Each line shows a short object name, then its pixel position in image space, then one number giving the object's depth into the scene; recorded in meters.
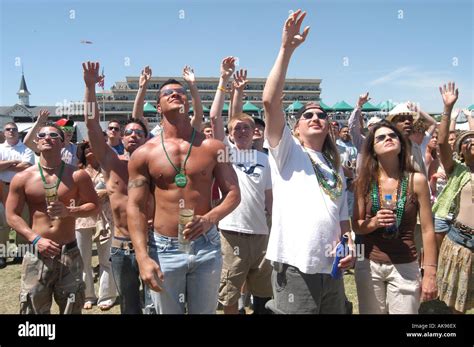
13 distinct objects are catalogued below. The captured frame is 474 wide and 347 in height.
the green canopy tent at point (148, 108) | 30.11
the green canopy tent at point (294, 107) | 32.09
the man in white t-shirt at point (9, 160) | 7.56
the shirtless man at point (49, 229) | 3.59
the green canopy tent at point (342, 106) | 35.19
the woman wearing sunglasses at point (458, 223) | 3.86
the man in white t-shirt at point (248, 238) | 4.27
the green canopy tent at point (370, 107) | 37.08
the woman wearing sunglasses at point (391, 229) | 3.14
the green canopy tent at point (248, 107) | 32.47
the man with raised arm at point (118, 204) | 3.65
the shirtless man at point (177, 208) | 2.79
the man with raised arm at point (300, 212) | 2.71
